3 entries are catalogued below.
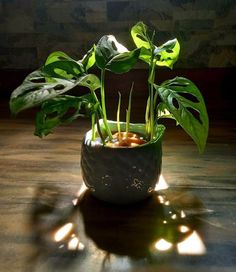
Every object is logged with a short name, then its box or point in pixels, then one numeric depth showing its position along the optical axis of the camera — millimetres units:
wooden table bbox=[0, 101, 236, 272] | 561
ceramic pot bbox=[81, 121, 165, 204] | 635
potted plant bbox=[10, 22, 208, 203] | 561
